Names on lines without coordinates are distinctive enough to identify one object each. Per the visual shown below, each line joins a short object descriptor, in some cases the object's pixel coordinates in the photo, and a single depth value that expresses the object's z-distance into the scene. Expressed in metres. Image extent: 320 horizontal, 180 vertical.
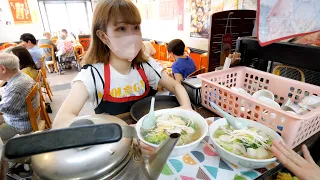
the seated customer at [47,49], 5.93
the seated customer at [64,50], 5.99
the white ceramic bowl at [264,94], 1.02
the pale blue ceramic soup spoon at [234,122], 0.78
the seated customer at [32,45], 4.42
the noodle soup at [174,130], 0.71
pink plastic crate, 0.74
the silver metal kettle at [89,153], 0.34
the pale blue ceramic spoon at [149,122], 0.78
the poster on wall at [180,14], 4.21
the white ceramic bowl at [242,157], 0.61
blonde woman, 1.08
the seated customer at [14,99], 1.97
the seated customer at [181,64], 2.67
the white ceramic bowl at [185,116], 0.67
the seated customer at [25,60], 2.73
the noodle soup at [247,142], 0.66
